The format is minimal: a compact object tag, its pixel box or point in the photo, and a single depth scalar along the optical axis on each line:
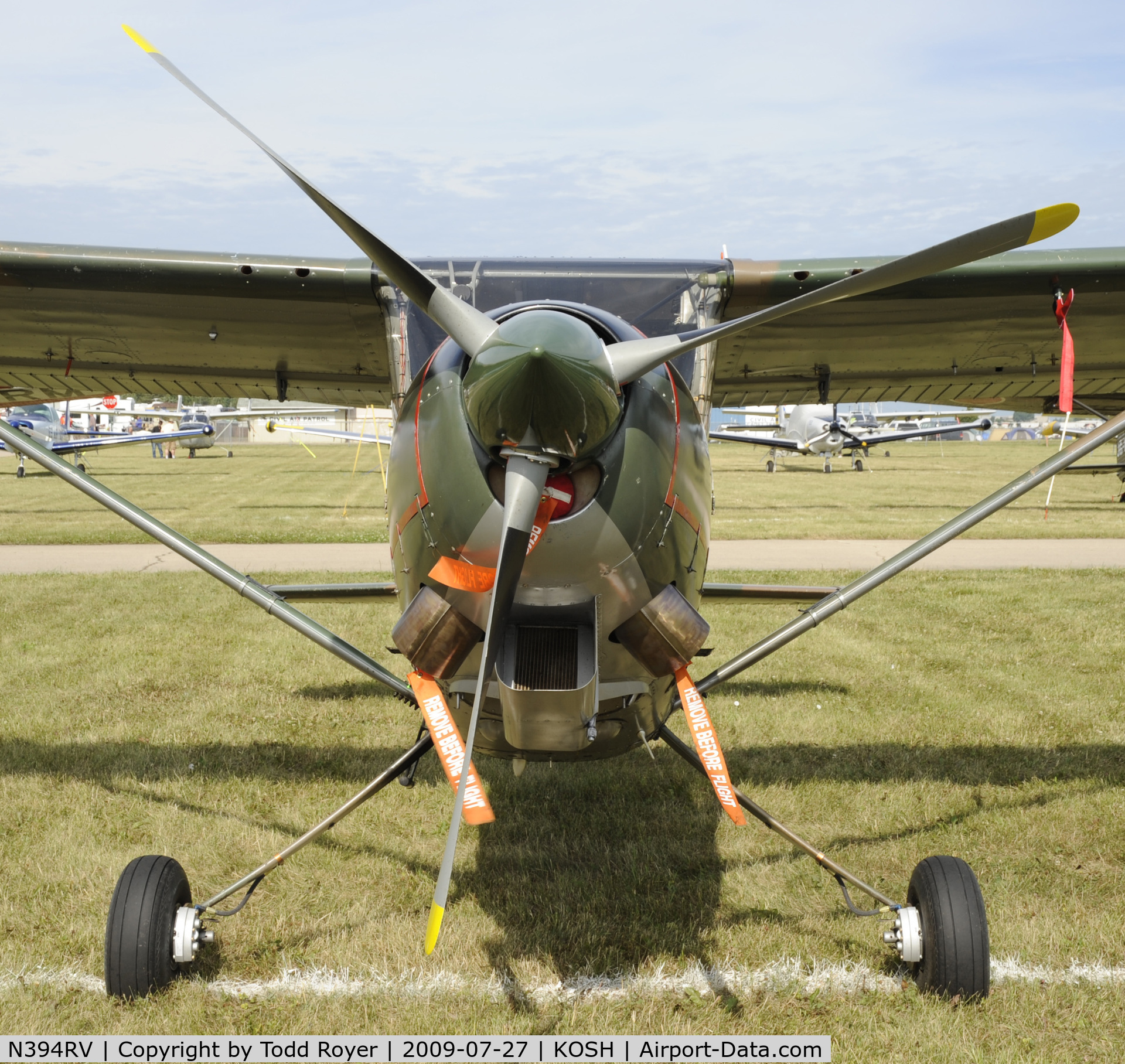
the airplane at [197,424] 41.55
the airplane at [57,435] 30.38
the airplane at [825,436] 35.22
